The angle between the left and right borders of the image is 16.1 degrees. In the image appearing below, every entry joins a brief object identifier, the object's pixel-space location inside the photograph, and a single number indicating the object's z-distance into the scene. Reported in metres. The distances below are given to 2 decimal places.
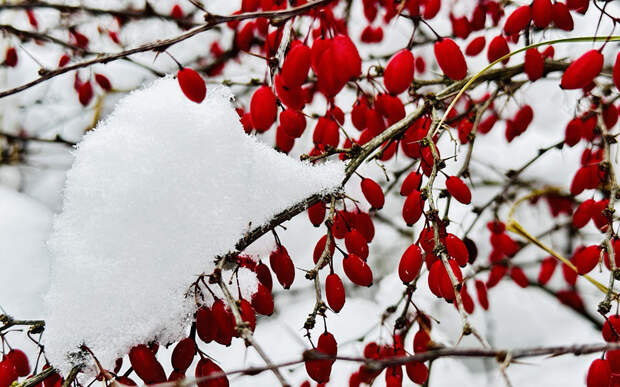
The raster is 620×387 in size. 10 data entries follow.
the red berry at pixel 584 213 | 0.57
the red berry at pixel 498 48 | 0.57
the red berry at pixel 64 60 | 0.64
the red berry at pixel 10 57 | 0.72
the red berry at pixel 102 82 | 0.68
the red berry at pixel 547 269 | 0.67
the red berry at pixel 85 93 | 0.66
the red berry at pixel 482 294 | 0.62
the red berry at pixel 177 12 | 0.84
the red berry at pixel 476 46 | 0.60
